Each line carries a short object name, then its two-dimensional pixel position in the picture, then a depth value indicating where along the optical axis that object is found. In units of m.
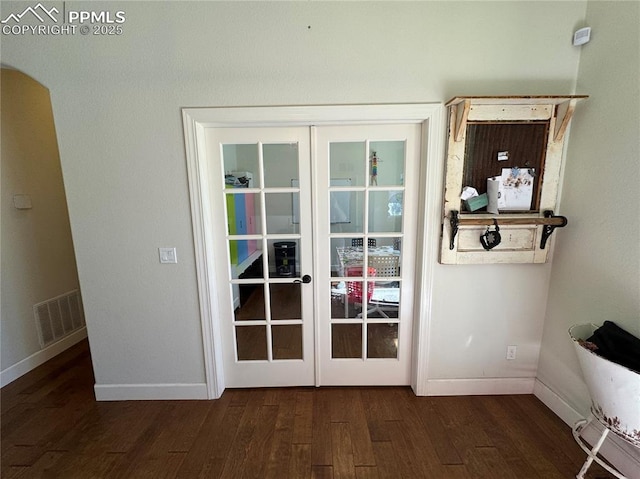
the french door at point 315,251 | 1.97
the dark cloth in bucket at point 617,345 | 1.39
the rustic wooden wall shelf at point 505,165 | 1.77
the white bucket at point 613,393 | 1.24
